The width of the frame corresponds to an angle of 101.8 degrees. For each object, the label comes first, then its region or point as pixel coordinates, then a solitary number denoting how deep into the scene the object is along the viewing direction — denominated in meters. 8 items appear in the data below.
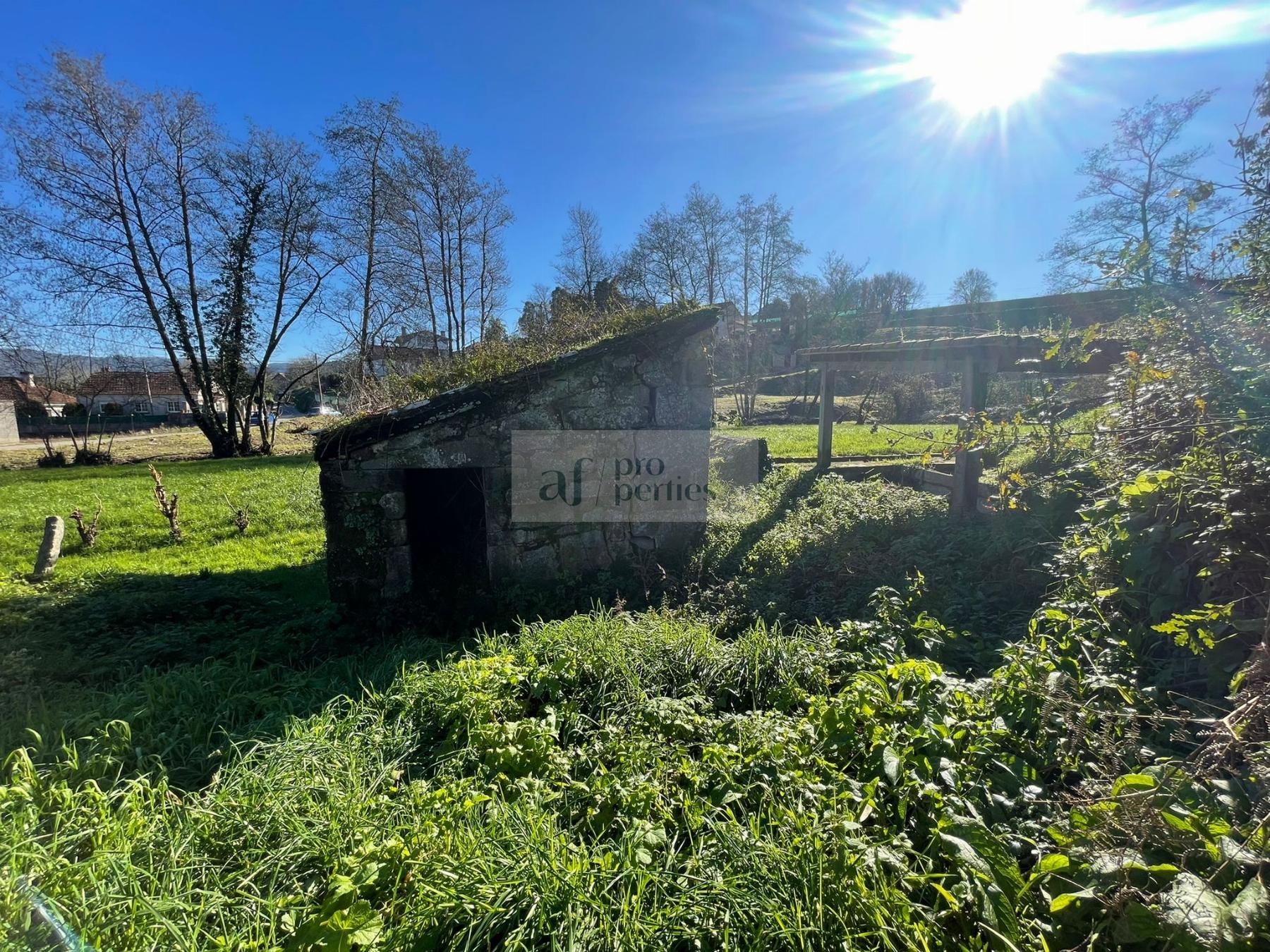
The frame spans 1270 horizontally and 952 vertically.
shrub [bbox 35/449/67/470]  15.91
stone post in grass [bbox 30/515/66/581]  5.66
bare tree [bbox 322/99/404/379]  18.89
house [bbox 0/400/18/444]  27.75
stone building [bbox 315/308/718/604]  4.41
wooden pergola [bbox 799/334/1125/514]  5.41
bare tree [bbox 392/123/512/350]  19.80
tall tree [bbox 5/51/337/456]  16.69
